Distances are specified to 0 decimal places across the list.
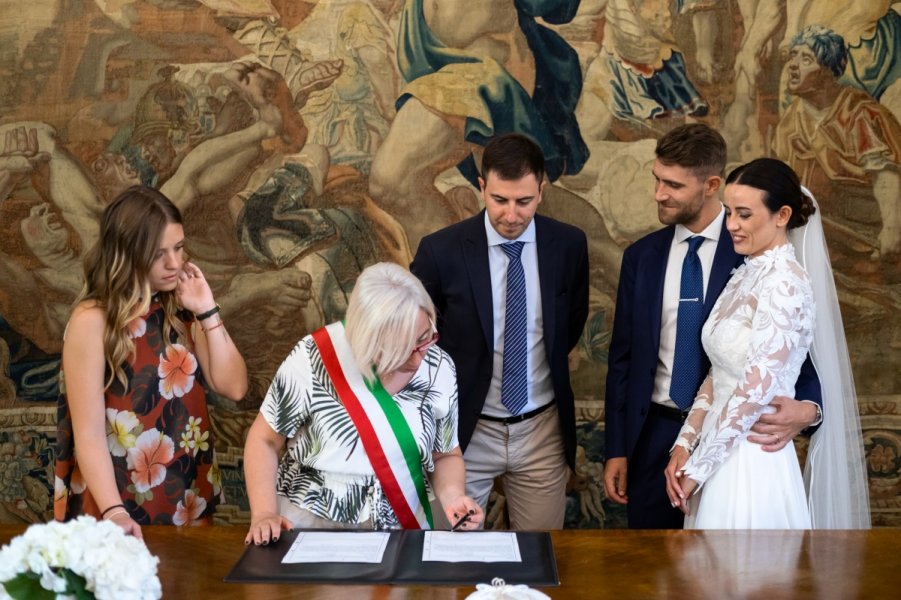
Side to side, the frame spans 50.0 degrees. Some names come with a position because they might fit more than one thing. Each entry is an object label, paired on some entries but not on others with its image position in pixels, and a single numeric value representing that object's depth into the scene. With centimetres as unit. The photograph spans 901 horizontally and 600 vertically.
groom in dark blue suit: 396
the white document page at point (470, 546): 277
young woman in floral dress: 331
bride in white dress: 338
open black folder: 260
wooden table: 252
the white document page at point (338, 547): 277
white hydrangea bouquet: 189
